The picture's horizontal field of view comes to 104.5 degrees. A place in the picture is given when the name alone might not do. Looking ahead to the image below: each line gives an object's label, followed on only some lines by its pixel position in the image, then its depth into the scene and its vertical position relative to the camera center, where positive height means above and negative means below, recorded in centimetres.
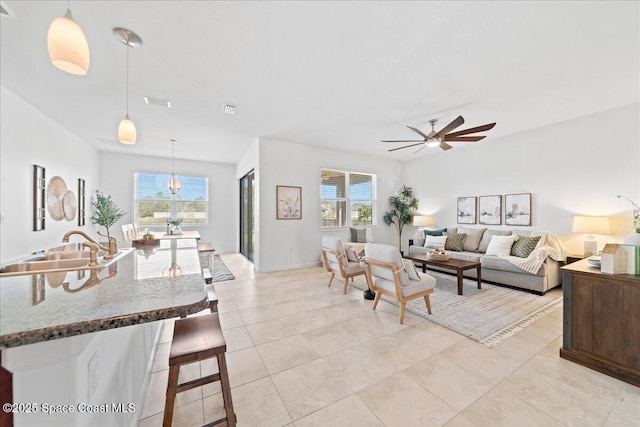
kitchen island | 66 -31
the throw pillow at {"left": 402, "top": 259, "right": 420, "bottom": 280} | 299 -70
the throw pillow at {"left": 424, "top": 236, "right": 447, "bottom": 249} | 553 -67
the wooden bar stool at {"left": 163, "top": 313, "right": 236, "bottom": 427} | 125 -74
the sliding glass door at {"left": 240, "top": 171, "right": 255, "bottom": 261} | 637 -9
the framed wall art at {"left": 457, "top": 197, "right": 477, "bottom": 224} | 585 +7
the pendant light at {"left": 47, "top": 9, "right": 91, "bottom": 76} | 126 +86
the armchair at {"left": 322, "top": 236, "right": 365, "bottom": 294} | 385 -80
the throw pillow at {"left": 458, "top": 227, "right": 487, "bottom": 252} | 525 -56
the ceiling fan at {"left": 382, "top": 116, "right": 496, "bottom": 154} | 360 +120
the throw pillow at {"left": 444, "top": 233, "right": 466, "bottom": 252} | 538 -64
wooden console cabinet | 188 -88
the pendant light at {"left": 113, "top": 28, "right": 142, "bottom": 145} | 225 +89
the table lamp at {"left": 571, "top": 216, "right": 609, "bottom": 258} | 384 -22
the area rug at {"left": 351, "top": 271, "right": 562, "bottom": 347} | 269 -126
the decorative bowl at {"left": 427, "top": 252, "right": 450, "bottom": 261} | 430 -77
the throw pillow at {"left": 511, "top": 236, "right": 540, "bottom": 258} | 426 -58
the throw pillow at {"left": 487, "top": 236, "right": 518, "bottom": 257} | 450 -60
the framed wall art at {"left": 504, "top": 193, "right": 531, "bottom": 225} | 498 +8
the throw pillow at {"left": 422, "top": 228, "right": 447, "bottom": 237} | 589 -47
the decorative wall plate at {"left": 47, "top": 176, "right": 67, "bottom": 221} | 410 +23
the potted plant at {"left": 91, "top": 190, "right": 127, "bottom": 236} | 565 -3
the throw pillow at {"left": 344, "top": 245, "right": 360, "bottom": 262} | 406 -68
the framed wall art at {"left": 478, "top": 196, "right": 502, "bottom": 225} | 541 +6
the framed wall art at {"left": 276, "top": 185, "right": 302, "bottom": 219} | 559 +22
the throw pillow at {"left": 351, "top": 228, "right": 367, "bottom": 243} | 647 -60
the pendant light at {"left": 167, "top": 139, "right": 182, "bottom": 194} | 611 +65
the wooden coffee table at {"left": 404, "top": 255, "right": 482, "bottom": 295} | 379 -85
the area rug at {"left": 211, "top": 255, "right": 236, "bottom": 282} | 484 -130
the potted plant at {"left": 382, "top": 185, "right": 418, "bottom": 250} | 717 +13
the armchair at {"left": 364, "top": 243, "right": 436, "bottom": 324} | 287 -82
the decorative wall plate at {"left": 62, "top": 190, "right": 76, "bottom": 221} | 456 +10
